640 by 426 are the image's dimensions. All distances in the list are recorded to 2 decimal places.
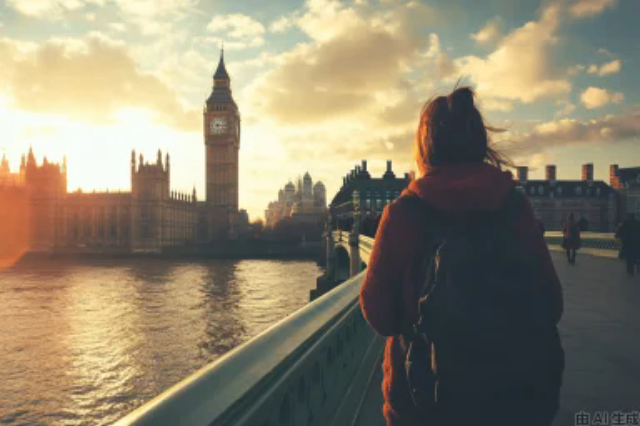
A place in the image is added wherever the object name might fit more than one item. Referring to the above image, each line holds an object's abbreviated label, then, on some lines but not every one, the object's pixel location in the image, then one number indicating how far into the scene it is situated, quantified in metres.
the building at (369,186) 41.50
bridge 1.25
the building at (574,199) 62.22
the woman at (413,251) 1.42
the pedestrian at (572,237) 14.22
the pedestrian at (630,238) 10.76
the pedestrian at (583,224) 20.27
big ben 90.69
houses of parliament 78.88
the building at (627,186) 57.25
